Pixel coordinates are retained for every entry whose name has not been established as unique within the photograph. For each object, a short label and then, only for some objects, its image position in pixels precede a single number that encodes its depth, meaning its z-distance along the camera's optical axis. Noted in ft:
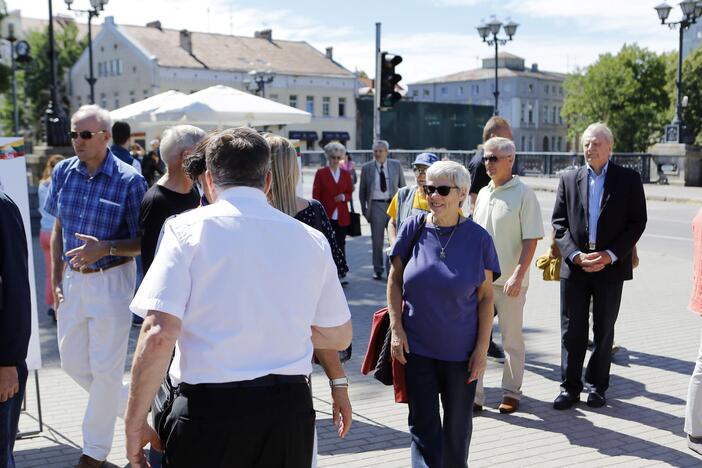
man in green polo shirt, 18.54
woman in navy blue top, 13.46
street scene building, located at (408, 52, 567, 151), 398.21
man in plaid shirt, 15.19
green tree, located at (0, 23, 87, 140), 256.93
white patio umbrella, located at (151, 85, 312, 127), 36.06
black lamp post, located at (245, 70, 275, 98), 128.77
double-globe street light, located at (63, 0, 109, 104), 90.84
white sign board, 16.14
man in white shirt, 7.97
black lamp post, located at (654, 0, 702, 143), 89.92
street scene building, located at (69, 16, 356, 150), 226.99
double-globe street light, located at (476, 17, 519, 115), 107.14
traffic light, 45.98
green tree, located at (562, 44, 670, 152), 250.51
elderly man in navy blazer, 18.80
